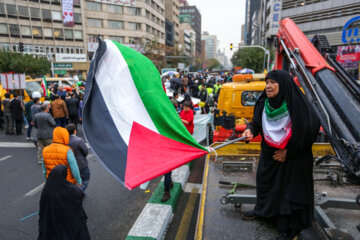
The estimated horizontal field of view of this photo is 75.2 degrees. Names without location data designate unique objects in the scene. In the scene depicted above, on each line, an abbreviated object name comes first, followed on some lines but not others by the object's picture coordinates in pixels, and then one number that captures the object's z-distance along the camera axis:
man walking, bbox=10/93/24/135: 9.84
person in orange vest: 3.66
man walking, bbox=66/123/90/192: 4.54
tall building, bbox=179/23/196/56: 101.88
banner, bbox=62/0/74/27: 44.36
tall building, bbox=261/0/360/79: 31.00
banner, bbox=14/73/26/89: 11.53
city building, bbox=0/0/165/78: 43.50
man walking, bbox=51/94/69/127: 9.21
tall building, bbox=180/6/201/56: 134.40
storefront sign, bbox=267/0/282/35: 39.72
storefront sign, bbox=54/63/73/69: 39.94
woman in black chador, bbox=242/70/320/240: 2.32
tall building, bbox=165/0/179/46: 82.71
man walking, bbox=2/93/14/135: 10.16
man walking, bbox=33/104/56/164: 6.73
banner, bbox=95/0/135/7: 51.48
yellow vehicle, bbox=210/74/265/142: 6.41
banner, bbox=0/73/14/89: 11.38
